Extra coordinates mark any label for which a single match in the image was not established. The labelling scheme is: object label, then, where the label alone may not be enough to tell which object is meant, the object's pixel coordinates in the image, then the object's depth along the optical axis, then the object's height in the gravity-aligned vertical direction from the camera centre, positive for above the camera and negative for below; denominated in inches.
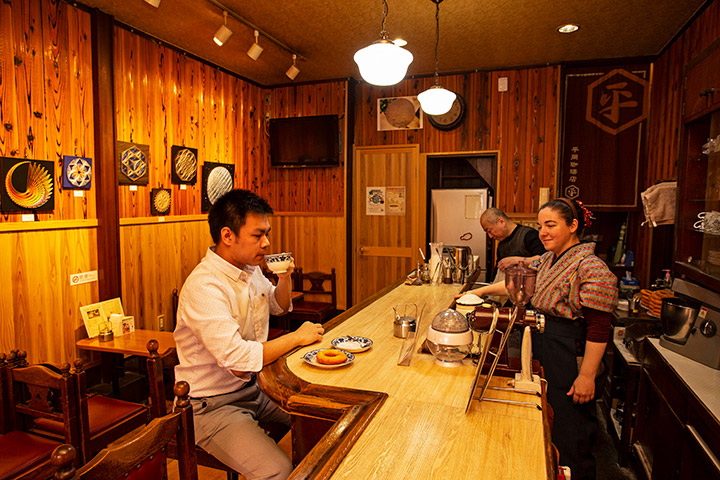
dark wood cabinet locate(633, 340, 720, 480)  65.9 -38.8
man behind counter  149.7 -8.3
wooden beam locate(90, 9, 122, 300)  139.4 +18.2
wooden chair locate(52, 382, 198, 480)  34.3 -23.4
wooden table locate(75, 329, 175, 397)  119.4 -38.8
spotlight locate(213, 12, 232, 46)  143.1 +59.4
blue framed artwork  131.3 +11.9
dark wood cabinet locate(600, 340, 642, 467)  105.4 -49.8
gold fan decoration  116.8 +6.3
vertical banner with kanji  188.9 +35.9
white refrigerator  212.7 -2.3
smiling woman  77.3 -21.3
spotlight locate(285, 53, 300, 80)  183.8 +60.5
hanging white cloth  143.2 +3.6
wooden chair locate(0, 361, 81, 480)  67.3 -32.8
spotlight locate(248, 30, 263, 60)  158.7 +60.1
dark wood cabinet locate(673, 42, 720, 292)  89.4 +8.5
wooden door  220.5 -3.0
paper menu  132.0 -33.1
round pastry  62.7 -21.6
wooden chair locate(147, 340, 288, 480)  68.2 -30.3
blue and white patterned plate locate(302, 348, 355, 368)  62.3 -22.1
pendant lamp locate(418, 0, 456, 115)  137.9 +37.4
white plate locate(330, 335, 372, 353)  69.3 -21.8
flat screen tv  221.9 +37.1
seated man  64.6 -21.5
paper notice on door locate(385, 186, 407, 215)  222.9 +6.4
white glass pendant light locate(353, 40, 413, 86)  95.0 +34.2
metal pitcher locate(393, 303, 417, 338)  75.2 -20.0
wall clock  208.8 +46.6
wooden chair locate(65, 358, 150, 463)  70.2 -41.7
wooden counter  40.6 -23.6
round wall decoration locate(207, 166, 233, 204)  192.6 +13.6
